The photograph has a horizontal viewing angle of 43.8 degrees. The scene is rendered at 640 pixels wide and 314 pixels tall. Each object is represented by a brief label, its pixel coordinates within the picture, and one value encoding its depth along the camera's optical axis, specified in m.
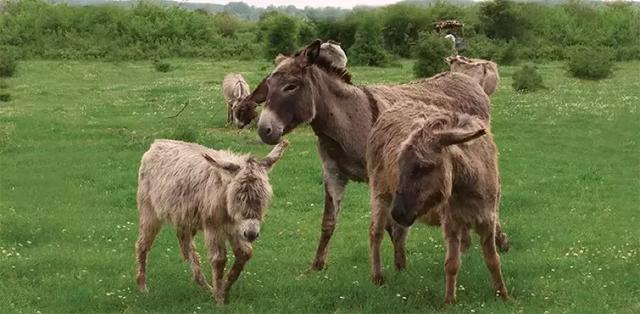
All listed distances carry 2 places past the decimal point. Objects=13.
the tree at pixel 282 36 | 45.19
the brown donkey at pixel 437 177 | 7.32
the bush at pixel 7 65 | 34.75
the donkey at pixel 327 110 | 9.18
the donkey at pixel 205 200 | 8.02
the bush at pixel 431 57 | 31.33
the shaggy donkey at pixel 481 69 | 20.65
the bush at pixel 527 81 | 28.17
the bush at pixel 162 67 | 39.44
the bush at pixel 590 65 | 32.56
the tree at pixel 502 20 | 45.47
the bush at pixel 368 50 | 38.91
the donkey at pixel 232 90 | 22.15
